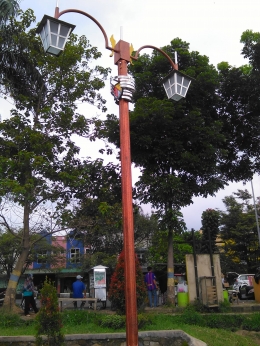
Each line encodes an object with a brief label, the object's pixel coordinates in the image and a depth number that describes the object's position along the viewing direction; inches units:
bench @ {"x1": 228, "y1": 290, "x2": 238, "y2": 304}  629.0
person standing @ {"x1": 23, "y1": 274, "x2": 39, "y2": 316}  471.2
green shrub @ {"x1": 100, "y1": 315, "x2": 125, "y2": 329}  346.6
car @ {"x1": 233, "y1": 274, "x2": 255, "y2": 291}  931.0
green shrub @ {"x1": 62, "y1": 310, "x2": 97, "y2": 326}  382.0
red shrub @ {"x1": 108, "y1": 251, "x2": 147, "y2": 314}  389.1
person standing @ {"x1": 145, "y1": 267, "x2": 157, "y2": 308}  545.0
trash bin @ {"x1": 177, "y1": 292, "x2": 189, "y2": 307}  541.3
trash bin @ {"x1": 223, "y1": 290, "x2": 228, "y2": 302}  555.4
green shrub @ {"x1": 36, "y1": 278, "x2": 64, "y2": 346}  257.0
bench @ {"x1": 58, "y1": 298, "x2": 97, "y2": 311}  476.7
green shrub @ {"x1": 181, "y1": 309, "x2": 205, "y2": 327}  398.3
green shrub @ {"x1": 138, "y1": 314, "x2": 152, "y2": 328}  344.8
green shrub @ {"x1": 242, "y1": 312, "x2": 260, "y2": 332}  394.6
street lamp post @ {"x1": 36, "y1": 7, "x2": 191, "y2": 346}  183.3
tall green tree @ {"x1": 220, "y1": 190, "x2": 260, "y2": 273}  1334.9
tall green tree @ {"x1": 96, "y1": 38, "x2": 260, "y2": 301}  560.4
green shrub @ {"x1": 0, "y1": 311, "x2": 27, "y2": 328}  377.7
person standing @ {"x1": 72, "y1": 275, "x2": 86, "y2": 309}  525.7
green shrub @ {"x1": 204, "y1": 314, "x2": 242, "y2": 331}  399.5
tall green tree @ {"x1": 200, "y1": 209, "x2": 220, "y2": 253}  881.5
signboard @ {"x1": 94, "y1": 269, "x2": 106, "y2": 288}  642.8
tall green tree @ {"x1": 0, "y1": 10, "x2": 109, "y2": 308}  451.5
